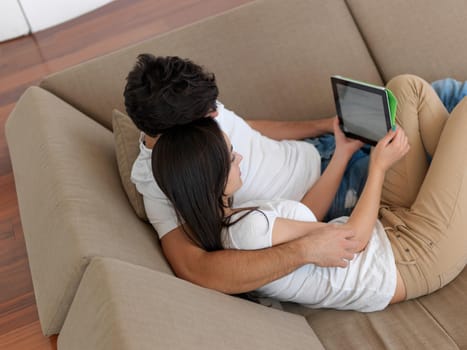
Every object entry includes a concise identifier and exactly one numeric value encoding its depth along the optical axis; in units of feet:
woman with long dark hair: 4.00
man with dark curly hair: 4.14
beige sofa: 3.53
